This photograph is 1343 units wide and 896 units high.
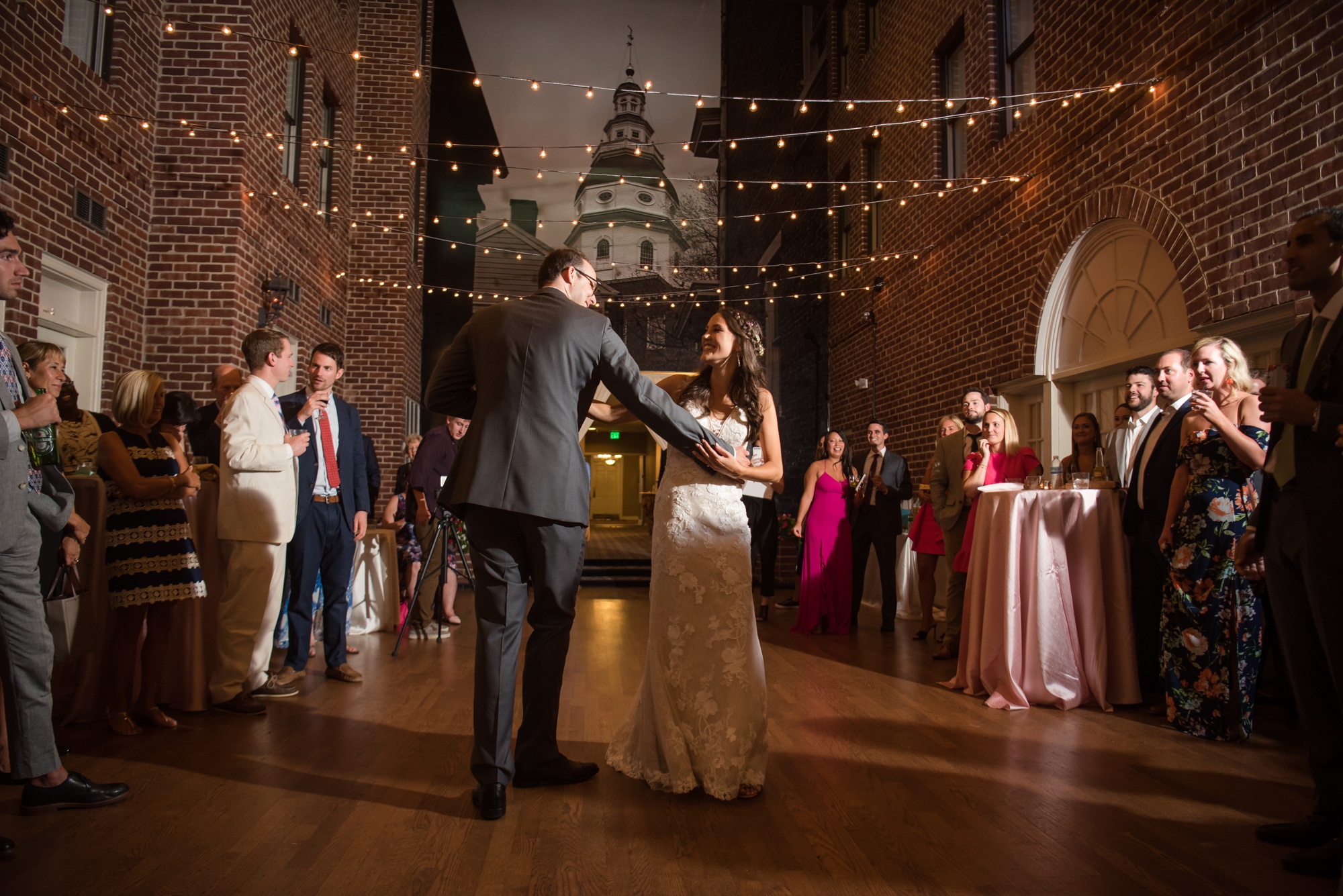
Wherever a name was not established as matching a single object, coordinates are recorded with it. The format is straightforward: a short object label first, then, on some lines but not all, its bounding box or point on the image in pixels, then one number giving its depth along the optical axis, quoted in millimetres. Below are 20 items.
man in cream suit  3520
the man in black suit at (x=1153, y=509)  3662
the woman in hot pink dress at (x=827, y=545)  6301
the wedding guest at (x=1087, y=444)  4703
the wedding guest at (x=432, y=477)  5898
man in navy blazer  4059
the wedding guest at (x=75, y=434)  3812
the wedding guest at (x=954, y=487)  5234
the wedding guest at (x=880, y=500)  6543
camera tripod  5444
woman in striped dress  3168
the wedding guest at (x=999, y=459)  4977
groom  2375
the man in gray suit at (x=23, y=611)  2133
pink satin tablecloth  3811
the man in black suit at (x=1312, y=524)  1981
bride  2582
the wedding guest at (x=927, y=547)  6000
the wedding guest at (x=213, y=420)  4336
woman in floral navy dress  3234
